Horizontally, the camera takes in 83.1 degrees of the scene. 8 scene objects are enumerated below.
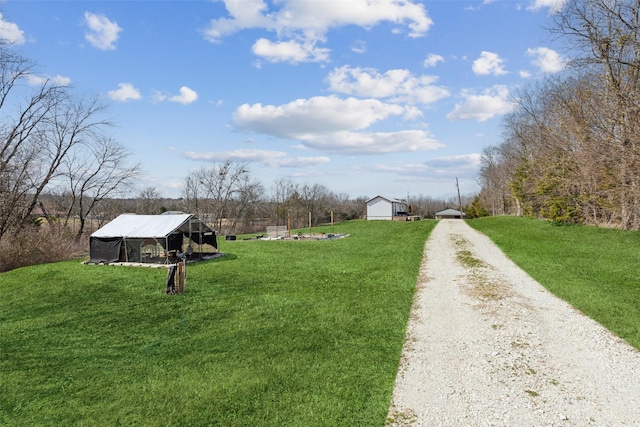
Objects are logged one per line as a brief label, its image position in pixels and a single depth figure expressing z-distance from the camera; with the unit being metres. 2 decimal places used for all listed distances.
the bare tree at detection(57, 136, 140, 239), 29.42
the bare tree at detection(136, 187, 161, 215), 55.35
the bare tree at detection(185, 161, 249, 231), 51.53
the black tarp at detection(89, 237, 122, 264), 17.98
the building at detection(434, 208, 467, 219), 68.94
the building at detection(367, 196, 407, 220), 53.97
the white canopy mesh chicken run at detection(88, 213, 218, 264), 17.56
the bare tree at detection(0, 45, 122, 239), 20.06
